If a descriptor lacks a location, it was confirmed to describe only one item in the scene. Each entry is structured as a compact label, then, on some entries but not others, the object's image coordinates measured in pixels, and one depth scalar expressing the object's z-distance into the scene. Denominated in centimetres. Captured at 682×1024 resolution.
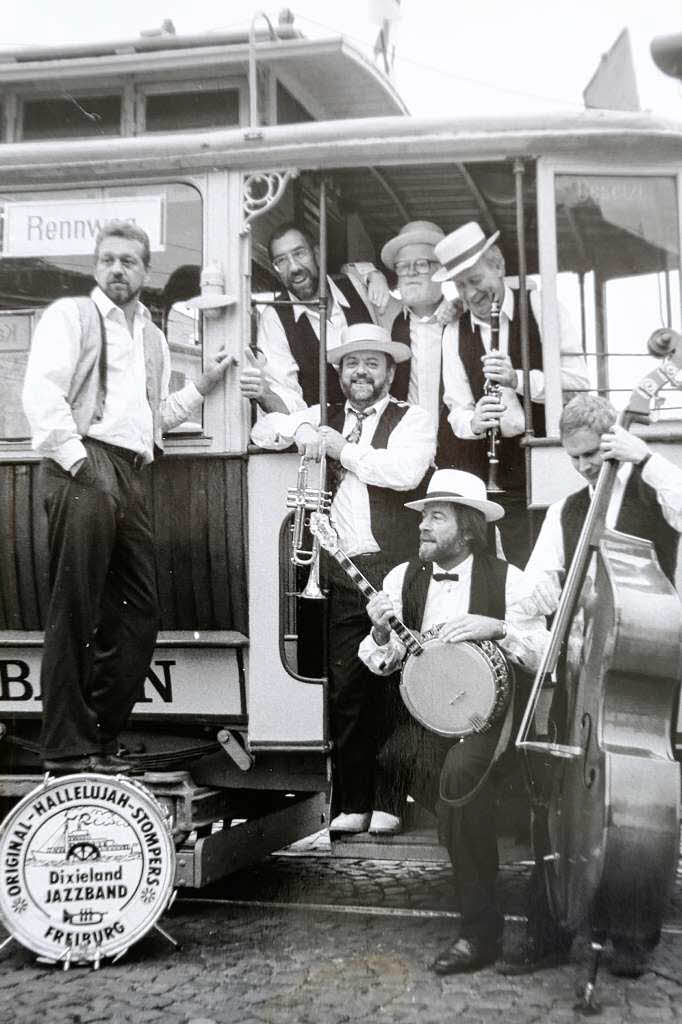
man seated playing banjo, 361
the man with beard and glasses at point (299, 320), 402
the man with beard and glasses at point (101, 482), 386
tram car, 381
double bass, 310
